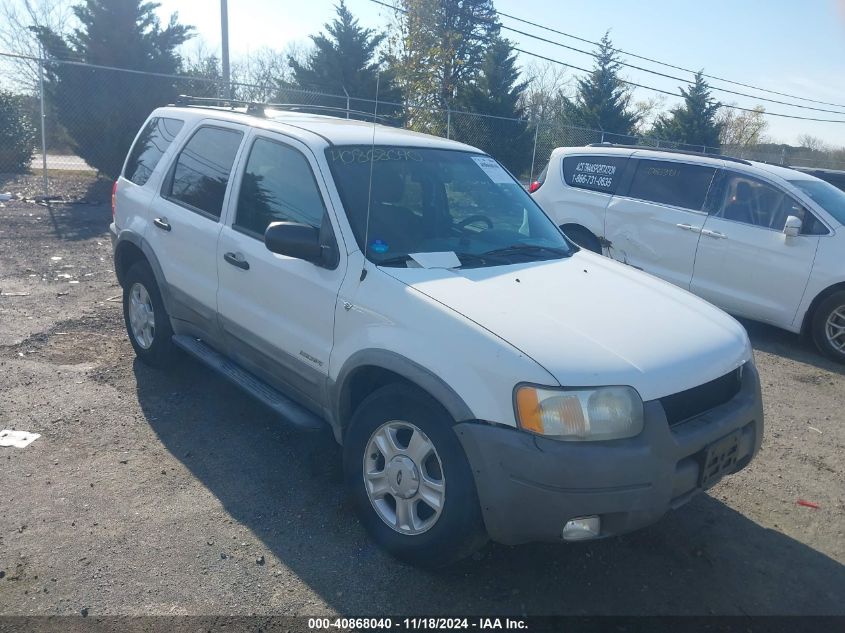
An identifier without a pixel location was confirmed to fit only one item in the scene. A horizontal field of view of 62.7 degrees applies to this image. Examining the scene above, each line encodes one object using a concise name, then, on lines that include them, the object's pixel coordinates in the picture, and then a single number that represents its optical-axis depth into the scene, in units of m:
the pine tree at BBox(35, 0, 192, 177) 15.65
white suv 2.73
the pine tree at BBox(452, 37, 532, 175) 18.91
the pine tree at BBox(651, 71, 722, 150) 29.22
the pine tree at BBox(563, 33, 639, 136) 27.58
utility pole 14.62
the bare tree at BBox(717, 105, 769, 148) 36.62
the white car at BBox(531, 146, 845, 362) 6.71
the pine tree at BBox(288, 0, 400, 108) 18.72
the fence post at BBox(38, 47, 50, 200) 12.82
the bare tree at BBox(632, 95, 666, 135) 31.28
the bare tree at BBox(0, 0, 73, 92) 25.06
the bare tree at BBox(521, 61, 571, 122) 24.72
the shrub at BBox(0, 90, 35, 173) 17.64
